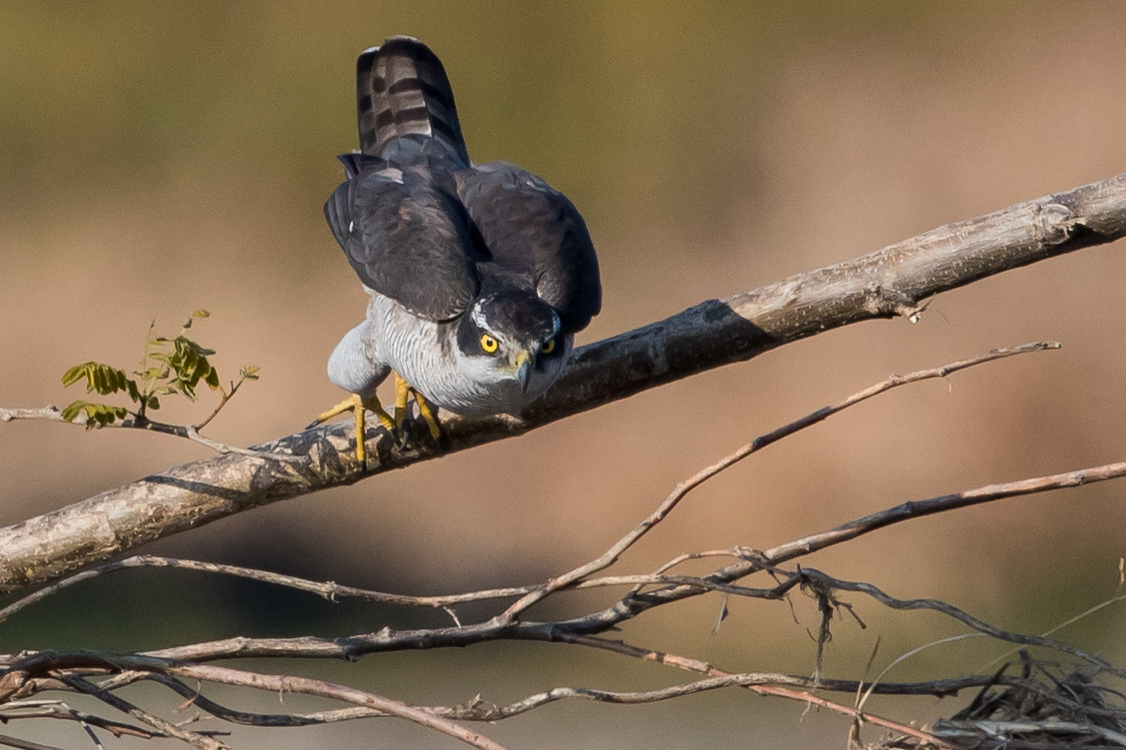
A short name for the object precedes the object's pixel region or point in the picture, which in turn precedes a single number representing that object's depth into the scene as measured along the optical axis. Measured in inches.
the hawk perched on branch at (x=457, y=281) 472.8
